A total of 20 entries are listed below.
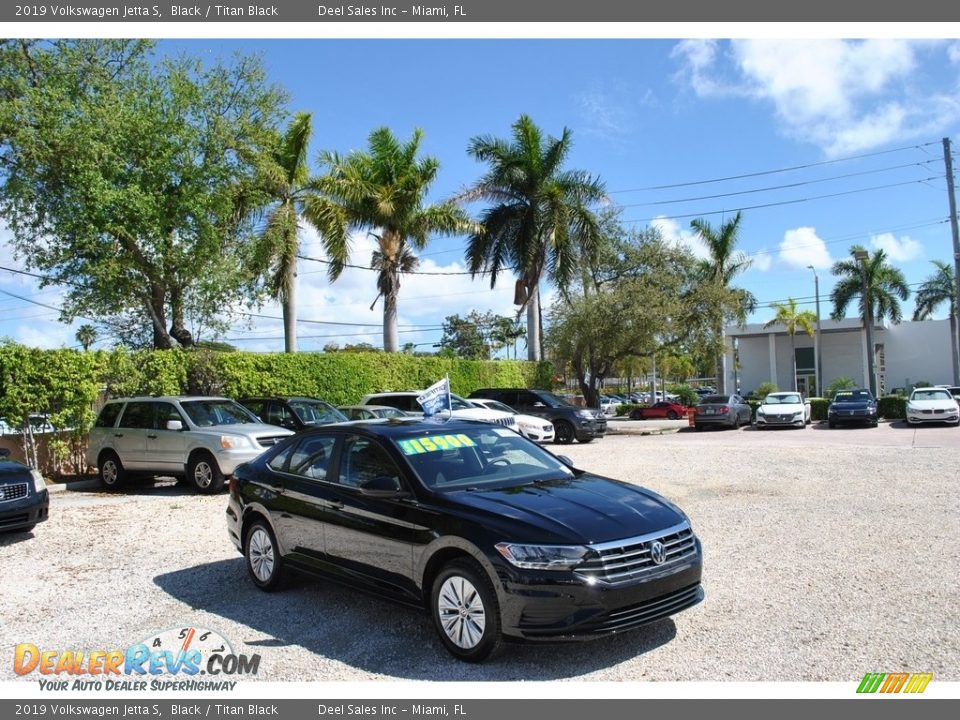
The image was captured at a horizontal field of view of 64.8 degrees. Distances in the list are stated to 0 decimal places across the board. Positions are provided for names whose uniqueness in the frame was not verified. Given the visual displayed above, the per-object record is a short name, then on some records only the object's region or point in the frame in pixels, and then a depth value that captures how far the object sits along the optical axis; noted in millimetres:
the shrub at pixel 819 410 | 34531
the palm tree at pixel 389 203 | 26438
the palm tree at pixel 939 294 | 50125
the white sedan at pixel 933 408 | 27500
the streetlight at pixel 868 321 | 41594
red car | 43250
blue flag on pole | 11070
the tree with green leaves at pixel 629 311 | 32406
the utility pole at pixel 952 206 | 31031
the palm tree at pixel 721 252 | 42031
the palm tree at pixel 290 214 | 22297
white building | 54312
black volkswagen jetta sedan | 4656
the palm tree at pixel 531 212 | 32531
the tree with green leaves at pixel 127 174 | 16281
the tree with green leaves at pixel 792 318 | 52094
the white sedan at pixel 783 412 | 28812
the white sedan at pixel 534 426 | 21617
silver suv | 12922
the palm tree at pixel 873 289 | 47188
